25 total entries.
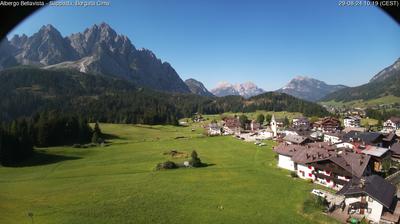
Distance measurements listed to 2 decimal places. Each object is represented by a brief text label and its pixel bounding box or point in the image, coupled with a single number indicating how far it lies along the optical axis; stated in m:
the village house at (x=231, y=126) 158.76
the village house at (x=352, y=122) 170.02
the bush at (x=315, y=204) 45.41
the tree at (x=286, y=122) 168.81
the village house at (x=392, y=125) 151.23
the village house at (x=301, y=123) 155.40
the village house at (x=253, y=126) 164.82
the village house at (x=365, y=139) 94.44
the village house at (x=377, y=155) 71.50
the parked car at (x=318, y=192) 53.52
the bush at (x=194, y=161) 75.88
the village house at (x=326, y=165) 59.79
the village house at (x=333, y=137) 108.72
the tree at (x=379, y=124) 157.38
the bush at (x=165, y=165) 72.62
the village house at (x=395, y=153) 81.55
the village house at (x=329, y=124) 151.38
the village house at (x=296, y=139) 98.83
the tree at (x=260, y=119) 198.23
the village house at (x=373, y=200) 43.00
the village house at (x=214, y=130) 149.75
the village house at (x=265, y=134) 131.60
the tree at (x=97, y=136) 110.19
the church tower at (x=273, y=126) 141.55
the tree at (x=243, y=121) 173.88
